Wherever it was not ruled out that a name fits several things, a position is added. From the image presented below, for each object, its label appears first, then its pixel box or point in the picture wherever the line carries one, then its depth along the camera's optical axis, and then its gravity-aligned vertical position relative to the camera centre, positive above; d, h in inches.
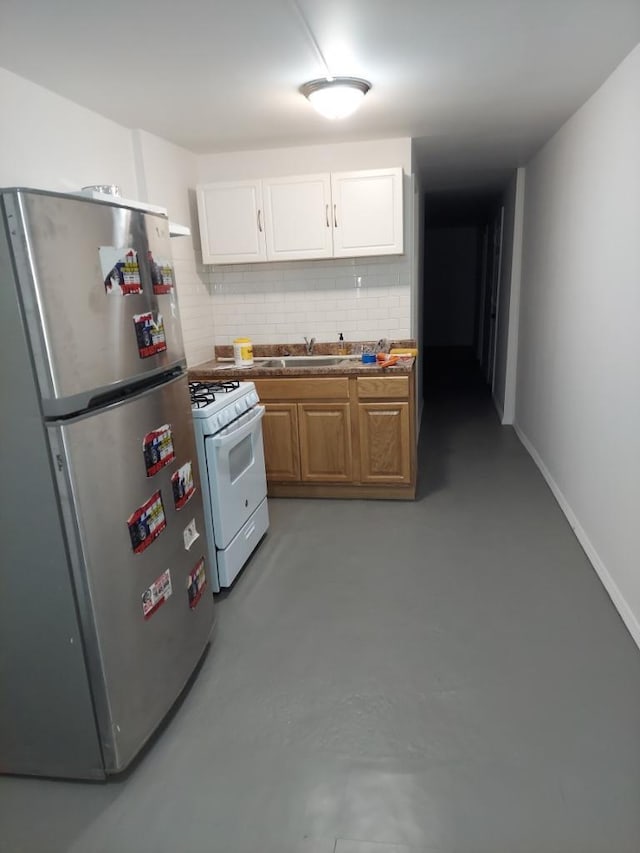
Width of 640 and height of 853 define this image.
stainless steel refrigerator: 54.4 -20.5
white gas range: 100.4 -34.6
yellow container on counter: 156.1 -17.3
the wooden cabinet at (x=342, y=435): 139.0 -38.0
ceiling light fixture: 98.2 +33.6
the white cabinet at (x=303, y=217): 140.3 +17.6
